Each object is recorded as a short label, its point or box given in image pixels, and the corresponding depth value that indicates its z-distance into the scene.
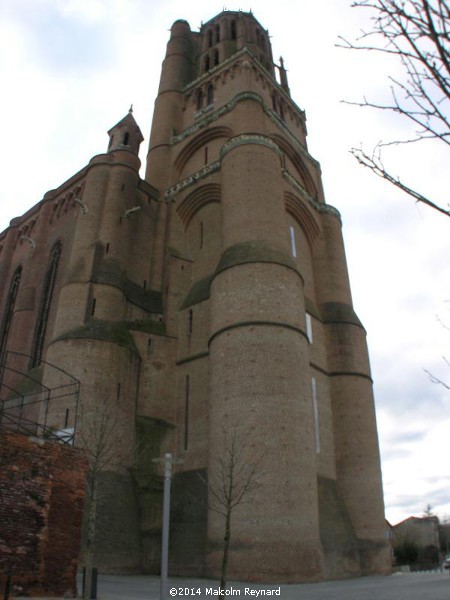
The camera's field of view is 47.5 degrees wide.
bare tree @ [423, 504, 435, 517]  69.53
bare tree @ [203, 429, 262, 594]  14.44
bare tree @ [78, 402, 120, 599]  15.80
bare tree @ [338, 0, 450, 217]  3.15
